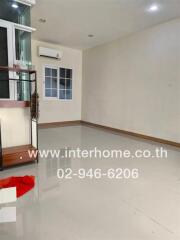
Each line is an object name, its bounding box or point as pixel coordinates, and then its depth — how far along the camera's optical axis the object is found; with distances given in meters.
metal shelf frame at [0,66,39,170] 2.62
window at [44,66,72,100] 6.23
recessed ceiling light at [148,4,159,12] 3.41
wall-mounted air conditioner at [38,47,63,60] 5.79
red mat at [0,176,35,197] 2.09
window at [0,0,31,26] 3.15
